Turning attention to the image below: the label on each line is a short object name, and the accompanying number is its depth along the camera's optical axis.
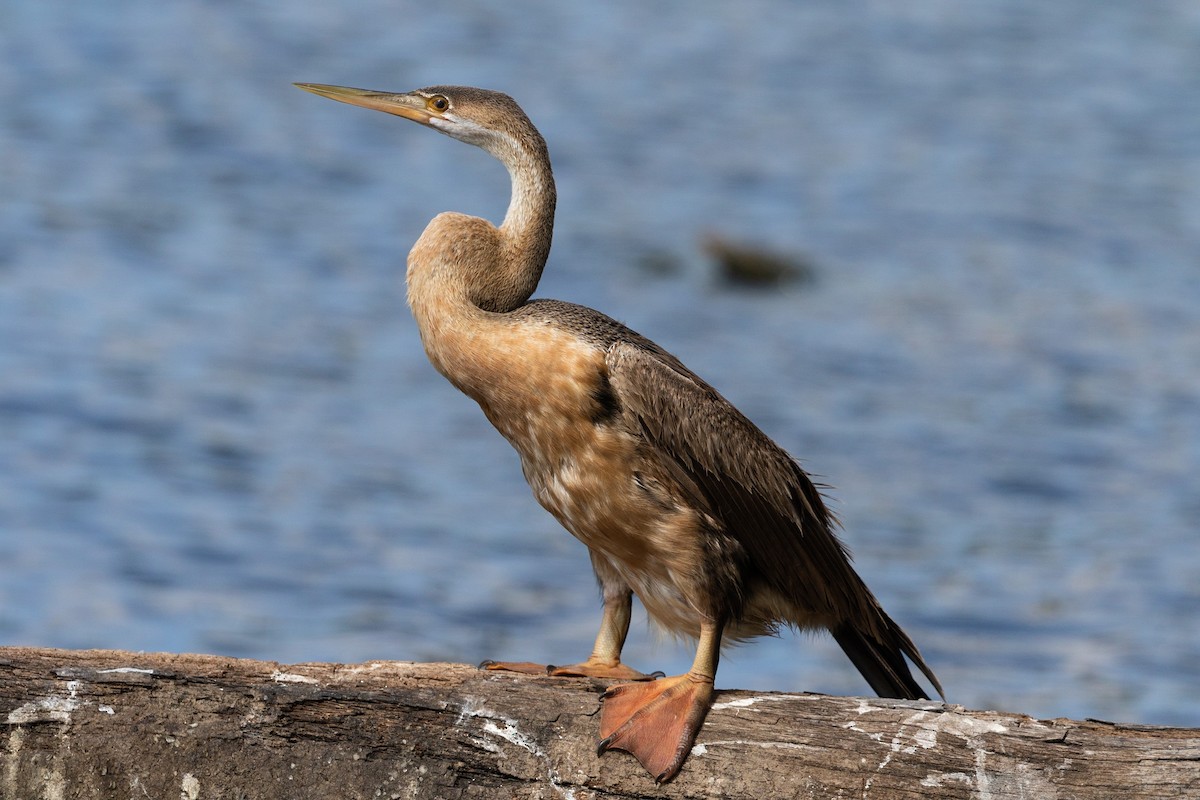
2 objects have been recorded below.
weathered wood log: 8.98
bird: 9.87
